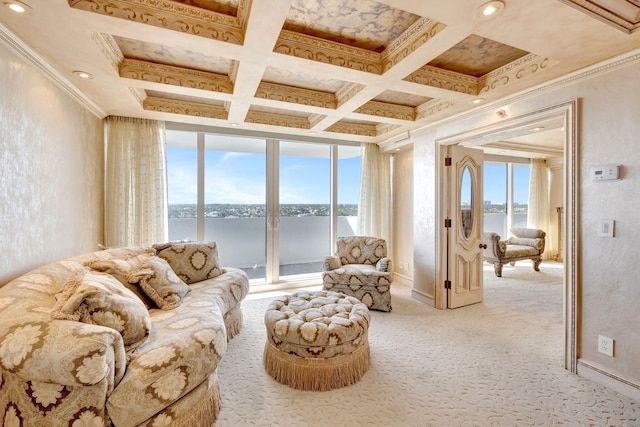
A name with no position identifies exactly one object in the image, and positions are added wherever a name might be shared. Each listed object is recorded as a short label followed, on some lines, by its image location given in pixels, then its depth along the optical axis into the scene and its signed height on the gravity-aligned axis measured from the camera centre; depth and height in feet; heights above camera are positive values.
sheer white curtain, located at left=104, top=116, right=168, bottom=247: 11.46 +1.07
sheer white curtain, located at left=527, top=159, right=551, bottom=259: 23.44 +0.71
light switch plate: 6.86 -0.45
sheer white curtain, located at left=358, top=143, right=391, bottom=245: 16.08 +0.71
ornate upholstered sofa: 4.12 -2.52
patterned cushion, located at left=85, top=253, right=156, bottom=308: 7.25 -1.67
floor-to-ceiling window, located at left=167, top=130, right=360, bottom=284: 13.74 +0.57
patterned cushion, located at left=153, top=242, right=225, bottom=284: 9.80 -1.80
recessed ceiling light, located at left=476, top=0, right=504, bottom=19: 5.16 +3.71
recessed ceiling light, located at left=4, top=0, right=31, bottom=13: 5.15 +3.71
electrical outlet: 6.93 -3.36
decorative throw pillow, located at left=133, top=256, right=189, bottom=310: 7.55 -2.08
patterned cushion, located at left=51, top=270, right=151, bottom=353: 4.85 -1.79
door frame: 7.51 -0.38
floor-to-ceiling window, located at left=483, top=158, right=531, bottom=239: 23.50 +1.14
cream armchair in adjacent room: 18.20 -2.64
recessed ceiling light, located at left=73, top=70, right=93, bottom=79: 7.84 +3.73
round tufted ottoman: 6.71 -3.39
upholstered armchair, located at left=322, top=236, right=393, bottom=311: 11.70 -2.80
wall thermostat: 6.72 +0.88
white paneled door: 12.22 -0.80
